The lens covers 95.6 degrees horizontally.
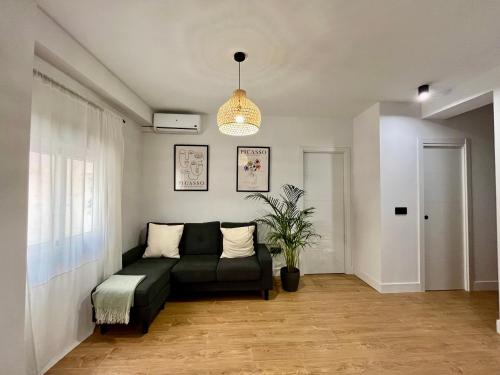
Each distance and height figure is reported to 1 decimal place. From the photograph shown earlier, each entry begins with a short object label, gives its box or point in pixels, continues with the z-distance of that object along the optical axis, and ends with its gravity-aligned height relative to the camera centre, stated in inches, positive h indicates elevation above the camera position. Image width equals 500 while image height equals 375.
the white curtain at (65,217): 61.4 -7.8
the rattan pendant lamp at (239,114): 68.6 +24.4
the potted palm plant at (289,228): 120.3 -19.6
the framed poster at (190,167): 137.5 +15.7
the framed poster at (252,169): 139.8 +15.1
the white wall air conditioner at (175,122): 128.3 +40.6
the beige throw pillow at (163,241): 118.1 -25.2
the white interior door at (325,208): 143.3 -9.1
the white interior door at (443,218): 119.0 -12.7
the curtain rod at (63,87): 62.1 +33.2
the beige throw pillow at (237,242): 118.7 -26.1
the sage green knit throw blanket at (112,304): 77.9 -38.2
